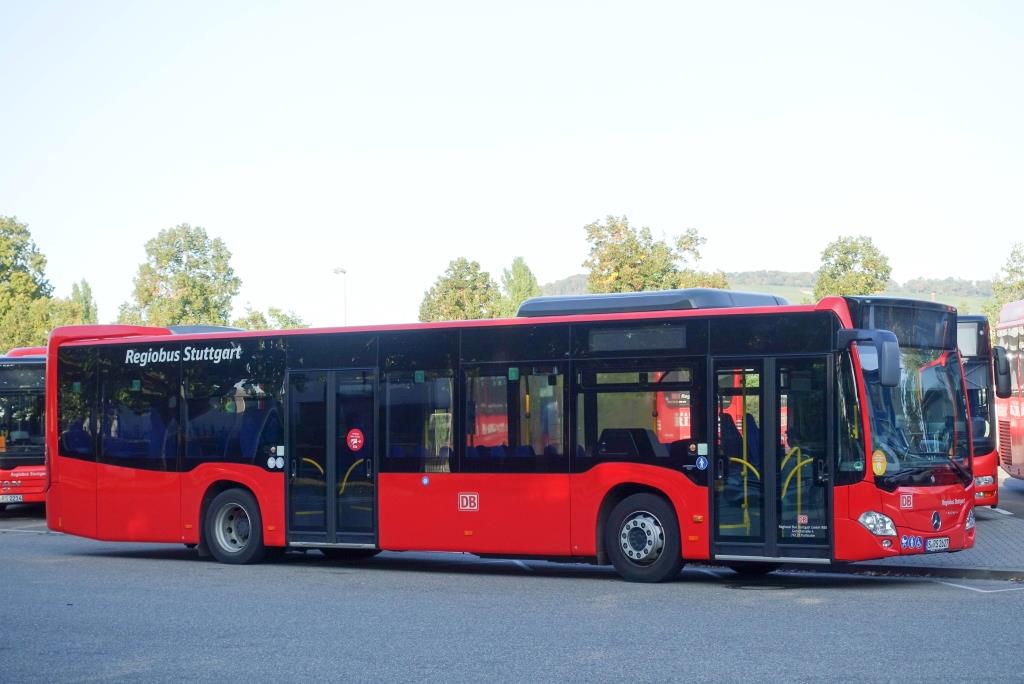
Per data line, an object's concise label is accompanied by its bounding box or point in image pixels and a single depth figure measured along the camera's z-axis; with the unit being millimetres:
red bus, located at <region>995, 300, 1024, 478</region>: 26422
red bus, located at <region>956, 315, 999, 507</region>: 22359
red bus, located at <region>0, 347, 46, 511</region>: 26172
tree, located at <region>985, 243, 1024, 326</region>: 75438
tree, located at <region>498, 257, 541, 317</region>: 99500
